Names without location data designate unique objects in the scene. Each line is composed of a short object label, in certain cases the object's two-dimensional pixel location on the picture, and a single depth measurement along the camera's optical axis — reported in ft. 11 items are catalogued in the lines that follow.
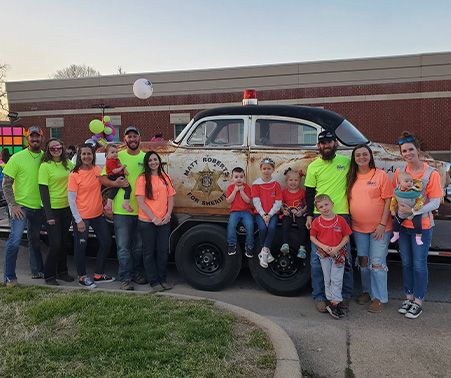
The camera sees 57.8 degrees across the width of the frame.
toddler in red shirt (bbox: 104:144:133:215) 17.69
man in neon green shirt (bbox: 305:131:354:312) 15.49
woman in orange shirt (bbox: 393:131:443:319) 14.24
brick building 67.92
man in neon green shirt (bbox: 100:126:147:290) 17.84
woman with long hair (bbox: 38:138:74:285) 17.80
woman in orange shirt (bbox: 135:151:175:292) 17.12
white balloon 36.01
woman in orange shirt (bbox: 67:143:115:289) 17.67
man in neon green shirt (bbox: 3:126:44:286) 17.71
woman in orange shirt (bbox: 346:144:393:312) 14.96
